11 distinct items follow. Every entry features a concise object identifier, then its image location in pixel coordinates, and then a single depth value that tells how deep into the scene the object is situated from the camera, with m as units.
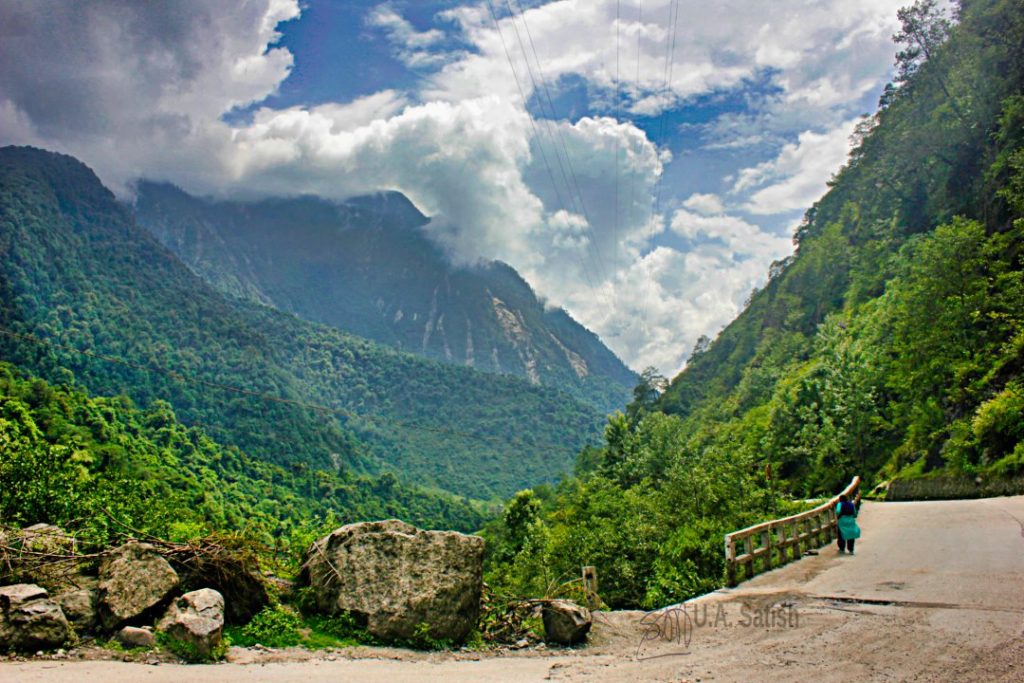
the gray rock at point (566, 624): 9.59
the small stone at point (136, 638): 7.76
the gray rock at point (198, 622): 7.71
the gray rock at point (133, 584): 7.99
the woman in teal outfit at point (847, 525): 15.13
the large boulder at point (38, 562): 8.36
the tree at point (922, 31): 40.25
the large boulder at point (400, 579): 9.22
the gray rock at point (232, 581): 8.92
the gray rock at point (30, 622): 7.23
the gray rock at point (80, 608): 7.93
